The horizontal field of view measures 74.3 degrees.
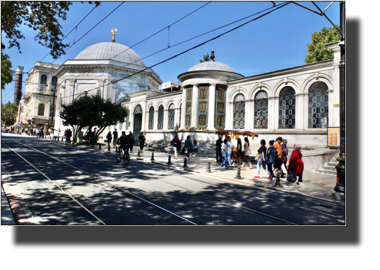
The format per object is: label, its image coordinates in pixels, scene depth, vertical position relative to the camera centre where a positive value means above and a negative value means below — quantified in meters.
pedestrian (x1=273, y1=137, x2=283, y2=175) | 10.65 -0.26
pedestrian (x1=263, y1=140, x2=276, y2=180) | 10.42 -0.26
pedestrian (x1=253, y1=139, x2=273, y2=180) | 10.80 -0.44
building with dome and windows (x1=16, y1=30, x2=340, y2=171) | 16.52 +3.45
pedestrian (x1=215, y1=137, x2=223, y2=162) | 16.05 -0.12
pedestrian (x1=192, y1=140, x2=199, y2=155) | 19.27 -0.17
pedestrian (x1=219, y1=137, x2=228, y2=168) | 14.35 -0.41
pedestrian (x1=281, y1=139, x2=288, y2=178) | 11.16 -0.22
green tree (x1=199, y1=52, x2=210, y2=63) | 45.01 +15.90
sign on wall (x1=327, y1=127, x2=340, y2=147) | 13.41 +0.72
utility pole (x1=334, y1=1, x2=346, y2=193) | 7.27 +0.44
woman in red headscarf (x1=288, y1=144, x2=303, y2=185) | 9.59 -0.56
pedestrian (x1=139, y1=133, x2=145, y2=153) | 20.73 +0.24
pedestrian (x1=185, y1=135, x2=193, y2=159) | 16.73 -0.03
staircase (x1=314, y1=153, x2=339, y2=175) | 12.48 -0.94
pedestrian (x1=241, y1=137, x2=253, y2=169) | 14.17 -0.30
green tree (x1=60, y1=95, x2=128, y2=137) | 25.45 +3.10
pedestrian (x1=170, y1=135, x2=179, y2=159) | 16.95 +0.14
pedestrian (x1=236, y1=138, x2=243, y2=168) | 13.31 -0.24
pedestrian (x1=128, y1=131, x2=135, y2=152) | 21.10 +0.21
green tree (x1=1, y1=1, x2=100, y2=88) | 7.73 +4.07
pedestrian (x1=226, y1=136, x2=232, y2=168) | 14.10 -0.22
